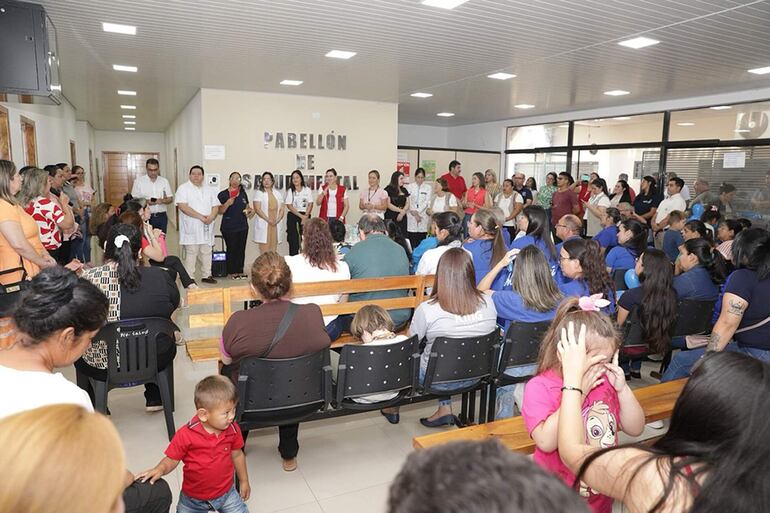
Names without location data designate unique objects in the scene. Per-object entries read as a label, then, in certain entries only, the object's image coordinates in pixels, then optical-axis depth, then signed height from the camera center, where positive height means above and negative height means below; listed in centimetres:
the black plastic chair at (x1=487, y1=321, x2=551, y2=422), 313 -97
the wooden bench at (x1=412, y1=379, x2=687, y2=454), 209 -103
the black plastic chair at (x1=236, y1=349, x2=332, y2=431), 249 -100
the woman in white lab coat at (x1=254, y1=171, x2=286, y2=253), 829 -42
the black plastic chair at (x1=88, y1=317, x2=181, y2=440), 288 -94
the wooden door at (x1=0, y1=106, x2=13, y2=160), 627 +59
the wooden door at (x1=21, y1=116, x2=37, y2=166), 745 +63
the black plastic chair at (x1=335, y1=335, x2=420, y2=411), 269 -96
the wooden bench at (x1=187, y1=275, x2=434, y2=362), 326 -73
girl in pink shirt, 166 -69
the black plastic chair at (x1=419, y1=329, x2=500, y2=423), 289 -98
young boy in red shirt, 211 -108
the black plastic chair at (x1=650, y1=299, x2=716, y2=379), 380 -94
